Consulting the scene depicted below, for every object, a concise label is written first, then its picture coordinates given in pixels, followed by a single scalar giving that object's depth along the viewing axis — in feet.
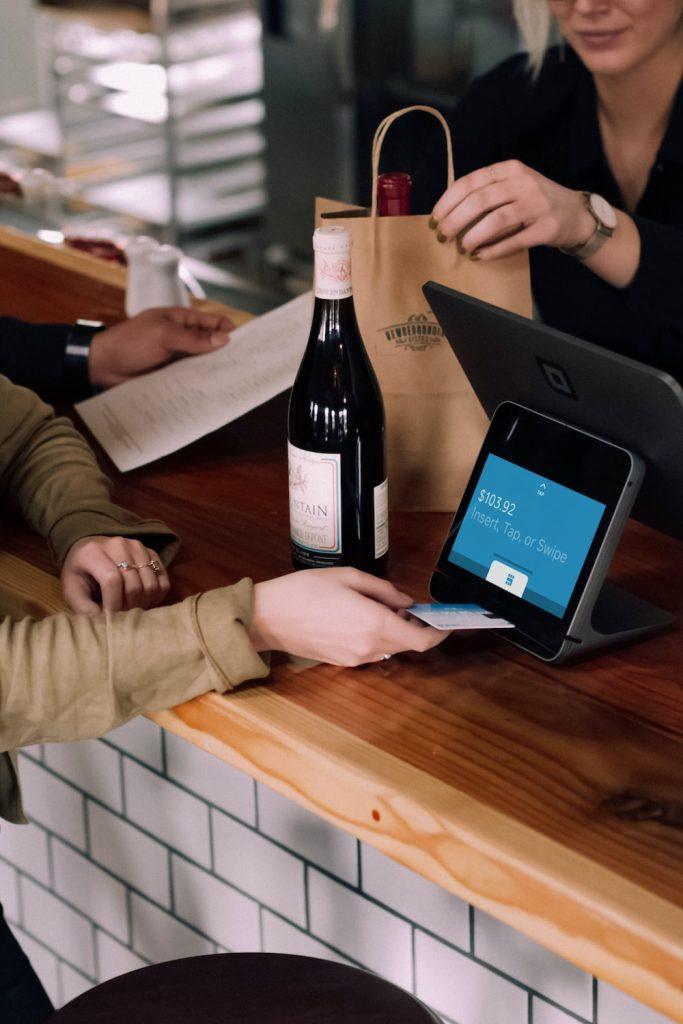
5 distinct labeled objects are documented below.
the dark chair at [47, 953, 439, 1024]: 6.22
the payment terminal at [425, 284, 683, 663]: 5.93
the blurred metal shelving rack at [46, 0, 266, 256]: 19.40
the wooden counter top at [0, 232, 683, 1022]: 5.40
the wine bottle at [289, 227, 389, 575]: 6.29
